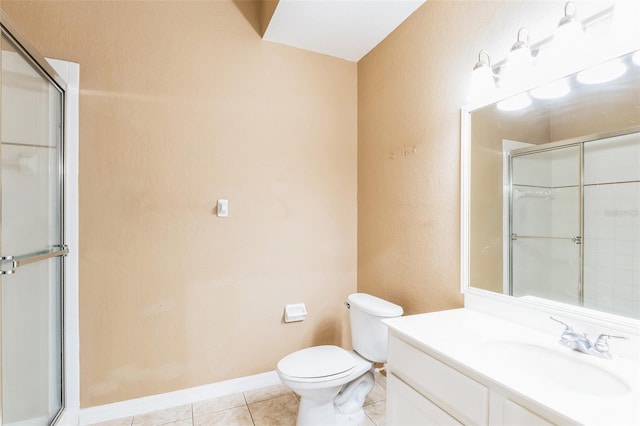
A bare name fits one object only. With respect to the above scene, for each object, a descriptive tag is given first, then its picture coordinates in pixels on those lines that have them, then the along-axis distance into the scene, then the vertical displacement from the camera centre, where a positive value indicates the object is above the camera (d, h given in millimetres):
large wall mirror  987 +71
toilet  1576 -820
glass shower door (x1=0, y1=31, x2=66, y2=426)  1260 -137
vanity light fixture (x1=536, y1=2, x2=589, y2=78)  1048 +584
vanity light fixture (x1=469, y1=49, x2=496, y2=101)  1362 +600
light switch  2037 +34
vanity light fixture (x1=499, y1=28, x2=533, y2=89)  1210 +603
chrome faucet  954 -412
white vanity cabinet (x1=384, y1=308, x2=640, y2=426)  745 -477
